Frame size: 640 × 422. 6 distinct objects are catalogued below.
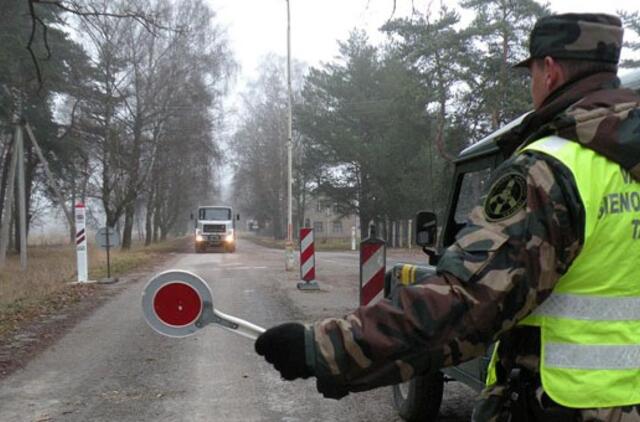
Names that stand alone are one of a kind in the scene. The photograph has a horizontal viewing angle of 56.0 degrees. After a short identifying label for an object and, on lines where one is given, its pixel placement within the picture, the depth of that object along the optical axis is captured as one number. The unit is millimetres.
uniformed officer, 1306
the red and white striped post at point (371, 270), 6711
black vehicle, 4106
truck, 34688
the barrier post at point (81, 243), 14156
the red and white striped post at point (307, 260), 12938
